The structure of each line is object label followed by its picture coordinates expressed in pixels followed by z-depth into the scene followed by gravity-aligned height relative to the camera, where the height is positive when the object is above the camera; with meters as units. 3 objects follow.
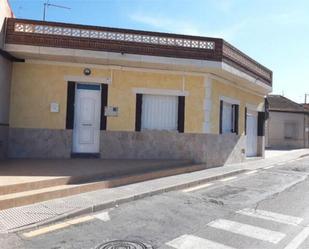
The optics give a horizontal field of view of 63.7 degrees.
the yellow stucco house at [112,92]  8.10 +1.28
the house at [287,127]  21.85 +0.59
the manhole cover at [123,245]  3.63 -1.72
